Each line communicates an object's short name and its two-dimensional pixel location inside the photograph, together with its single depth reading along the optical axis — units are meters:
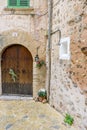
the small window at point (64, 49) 4.78
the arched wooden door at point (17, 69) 7.17
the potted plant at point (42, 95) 6.77
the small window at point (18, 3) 6.79
